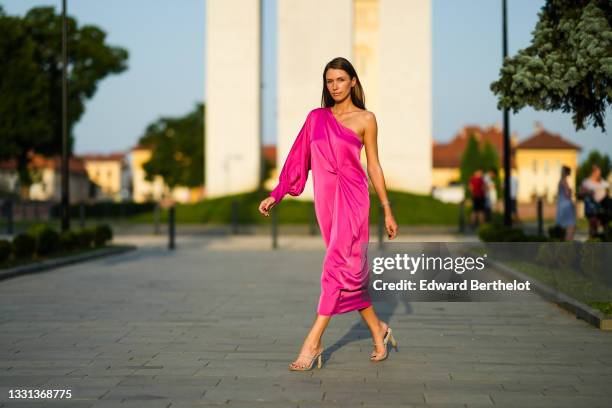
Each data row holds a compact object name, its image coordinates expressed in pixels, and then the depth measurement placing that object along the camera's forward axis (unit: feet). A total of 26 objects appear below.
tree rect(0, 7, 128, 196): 146.82
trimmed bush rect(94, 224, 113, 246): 61.41
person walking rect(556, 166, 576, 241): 49.65
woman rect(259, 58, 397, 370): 17.78
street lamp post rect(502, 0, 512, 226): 56.70
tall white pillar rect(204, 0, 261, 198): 140.87
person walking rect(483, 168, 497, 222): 79.20
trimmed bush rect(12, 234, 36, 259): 46.24
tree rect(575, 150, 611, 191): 313.73
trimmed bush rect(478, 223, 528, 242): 45.59
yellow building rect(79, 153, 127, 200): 572.92
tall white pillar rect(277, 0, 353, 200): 138.51
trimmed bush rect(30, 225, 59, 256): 49.06
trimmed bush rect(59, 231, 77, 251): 53.52
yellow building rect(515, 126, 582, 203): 390.42
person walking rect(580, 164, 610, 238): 56.14
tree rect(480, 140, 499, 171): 352.28
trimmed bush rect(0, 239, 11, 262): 43.11
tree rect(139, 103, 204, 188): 301.63
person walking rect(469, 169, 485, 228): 79.66
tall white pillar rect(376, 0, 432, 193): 138.21
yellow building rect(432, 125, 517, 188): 445.78
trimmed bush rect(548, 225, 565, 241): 47.95
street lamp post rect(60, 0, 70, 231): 57.94
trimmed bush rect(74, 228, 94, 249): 57.26
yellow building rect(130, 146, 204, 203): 401.70
